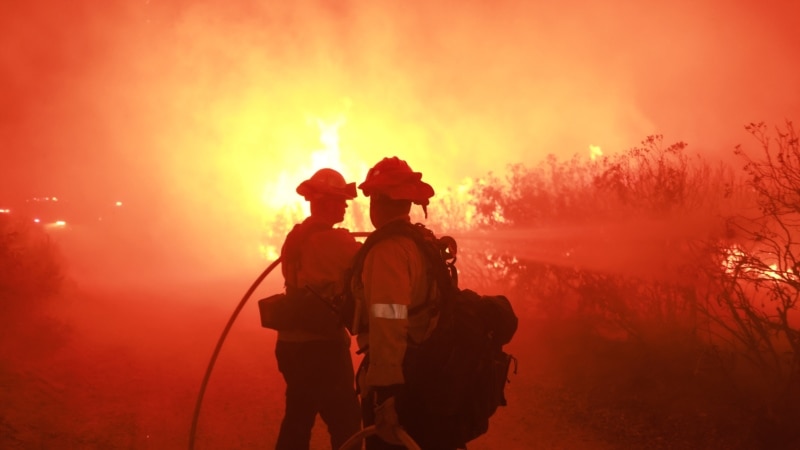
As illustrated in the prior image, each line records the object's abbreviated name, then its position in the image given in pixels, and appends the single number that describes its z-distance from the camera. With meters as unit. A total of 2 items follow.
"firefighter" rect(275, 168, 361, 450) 3.83
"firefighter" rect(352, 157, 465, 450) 2.78
